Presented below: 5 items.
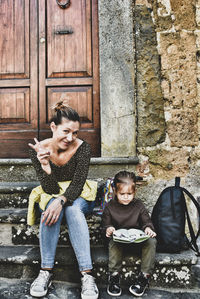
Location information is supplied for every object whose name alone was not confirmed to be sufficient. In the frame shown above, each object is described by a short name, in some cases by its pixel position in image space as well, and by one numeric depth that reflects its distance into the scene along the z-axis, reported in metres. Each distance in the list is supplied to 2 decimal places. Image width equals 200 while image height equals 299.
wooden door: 3.08
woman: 1.87
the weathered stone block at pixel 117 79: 2.84
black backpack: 2.07
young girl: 1.88
